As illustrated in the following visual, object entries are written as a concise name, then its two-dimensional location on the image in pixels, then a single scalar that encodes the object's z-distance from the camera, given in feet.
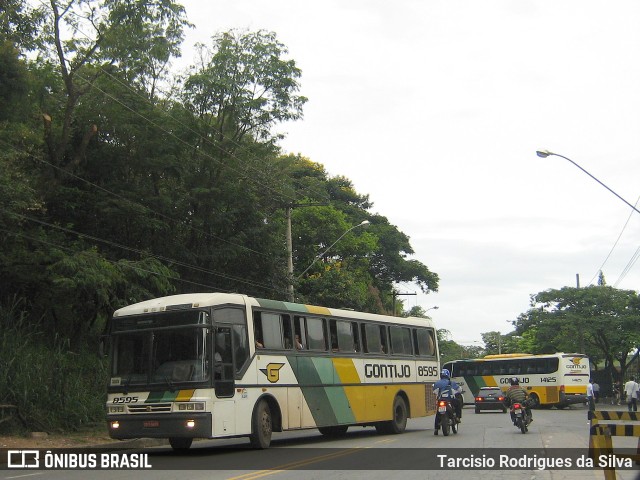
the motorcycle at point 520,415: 72.79
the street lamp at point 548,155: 79.42
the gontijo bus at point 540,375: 150.00
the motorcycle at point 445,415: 68.49
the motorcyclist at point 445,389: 68.59
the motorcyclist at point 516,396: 74.38
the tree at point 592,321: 185.68
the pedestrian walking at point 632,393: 113.29
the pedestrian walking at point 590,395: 104.27
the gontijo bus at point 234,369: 49.93
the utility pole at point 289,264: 111.04
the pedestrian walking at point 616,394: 184.65
